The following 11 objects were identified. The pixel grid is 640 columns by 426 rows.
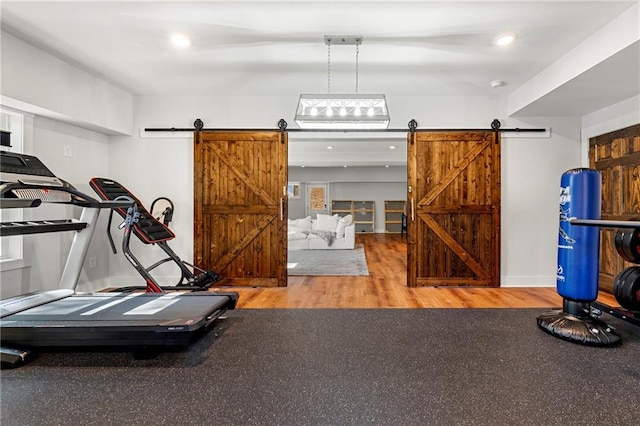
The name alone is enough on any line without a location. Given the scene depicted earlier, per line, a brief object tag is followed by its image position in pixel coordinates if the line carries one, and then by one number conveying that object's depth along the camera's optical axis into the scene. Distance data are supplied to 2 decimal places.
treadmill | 2.04
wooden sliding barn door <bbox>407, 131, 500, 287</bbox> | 4.10
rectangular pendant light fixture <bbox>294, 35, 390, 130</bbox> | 3.01
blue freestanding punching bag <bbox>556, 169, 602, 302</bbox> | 2.41
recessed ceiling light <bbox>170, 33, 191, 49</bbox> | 2.72
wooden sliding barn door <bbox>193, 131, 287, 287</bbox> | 4.16
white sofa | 7.68
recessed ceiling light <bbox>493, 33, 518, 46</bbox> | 2.66
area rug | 5.13
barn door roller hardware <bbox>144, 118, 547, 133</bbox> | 4.09
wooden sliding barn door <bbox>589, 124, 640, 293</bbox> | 3.44
